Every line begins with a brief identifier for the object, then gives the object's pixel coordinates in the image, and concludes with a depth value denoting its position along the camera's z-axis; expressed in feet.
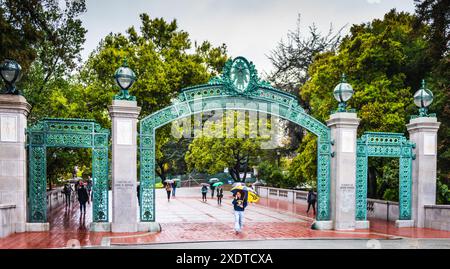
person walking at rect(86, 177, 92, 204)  113.35
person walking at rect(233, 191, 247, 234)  45.07
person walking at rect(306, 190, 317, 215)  69.23
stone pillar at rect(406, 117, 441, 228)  53.26
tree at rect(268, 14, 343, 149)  106.11
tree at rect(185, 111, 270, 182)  126.00
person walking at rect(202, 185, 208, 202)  103.45
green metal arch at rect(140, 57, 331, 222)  47.62
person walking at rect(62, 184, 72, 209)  85.76
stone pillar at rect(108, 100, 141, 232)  45.01
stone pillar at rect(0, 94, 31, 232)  43.37
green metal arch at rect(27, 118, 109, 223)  44.83
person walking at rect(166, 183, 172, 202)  99.52
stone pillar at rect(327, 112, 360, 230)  49.52
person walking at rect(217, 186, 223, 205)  93.79
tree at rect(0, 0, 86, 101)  56.75
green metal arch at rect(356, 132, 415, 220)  51.31
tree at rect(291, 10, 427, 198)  70.08
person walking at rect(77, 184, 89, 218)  61.87
